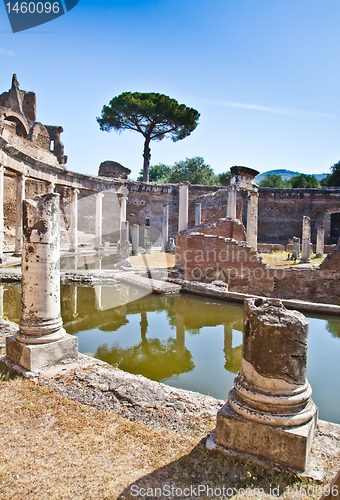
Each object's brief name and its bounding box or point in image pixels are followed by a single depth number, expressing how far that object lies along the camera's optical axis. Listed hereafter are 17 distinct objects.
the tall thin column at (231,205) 15.85
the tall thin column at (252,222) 17.12
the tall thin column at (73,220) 22.08
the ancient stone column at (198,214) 23.19
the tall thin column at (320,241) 21.81
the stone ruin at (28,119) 27.94
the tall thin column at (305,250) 17.80
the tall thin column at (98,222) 23.30
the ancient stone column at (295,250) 18.95
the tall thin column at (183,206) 15.56
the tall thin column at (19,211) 15.55
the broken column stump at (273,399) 2.40
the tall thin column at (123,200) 25.92
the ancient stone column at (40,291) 4.16
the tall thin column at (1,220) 13.45
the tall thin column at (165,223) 22.63
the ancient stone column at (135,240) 19.83
